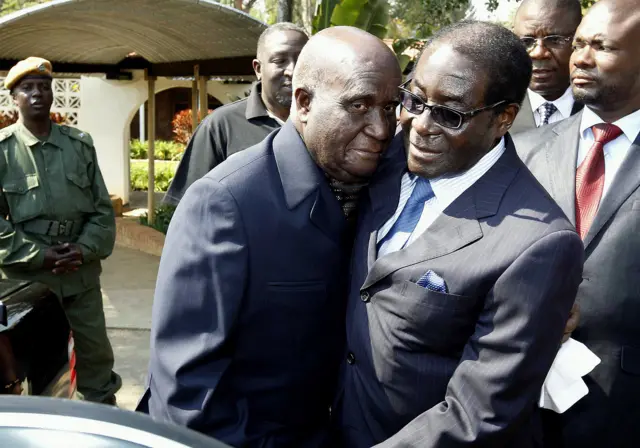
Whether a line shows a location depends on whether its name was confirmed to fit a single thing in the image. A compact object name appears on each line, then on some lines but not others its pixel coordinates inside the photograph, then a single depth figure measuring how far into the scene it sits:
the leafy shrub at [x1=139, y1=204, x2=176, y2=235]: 11.77
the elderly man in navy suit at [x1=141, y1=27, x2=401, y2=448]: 2.05
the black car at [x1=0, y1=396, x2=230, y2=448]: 1.66
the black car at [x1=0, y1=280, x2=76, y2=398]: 3.03
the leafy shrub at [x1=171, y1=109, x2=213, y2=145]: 20.61
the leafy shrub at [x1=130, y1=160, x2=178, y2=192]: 16.38
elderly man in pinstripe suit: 1.88
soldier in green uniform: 5.07
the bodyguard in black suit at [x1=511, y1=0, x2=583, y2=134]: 3.63
